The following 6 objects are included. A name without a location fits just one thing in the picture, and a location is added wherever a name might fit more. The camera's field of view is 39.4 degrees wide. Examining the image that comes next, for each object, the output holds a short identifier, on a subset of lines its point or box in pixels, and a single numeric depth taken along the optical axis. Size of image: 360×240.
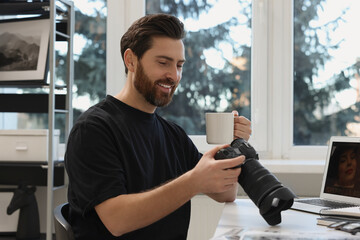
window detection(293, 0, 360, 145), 2.67
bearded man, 1.26
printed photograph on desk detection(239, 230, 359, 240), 1.09
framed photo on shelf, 2.52
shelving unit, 2.42
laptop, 1.61
